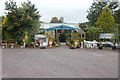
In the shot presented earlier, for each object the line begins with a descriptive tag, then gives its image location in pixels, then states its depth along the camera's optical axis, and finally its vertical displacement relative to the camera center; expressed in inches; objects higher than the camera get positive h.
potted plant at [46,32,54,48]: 447.1 +8.4
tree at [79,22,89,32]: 868.2 +130.2
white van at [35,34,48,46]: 488.8 +9.2
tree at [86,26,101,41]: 482.6 +32.4
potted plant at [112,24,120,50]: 366.0 +17.8
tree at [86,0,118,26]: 794.8 +243.8
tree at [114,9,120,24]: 625.2 +139.7
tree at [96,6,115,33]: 505.4 +93.8
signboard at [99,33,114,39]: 461.8 +18.1
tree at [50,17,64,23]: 1555.1 +304.4
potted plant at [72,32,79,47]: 429.7 +8.2
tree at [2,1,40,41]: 444.1 +77.7
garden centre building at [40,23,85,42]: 559.5 +55.8
